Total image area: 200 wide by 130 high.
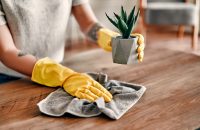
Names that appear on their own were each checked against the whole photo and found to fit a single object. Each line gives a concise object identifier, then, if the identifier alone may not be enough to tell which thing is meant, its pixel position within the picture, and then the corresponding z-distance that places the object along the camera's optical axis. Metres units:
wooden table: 1.05
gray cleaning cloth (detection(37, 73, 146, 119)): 1.12
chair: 4.52
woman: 1.34
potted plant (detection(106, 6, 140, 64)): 1.26
